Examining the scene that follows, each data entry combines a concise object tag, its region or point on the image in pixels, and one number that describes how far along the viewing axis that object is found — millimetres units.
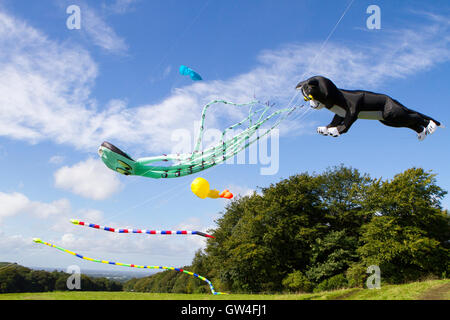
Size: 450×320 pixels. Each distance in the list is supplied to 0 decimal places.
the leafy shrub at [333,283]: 28136
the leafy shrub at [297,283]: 29812
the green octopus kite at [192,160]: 10539
